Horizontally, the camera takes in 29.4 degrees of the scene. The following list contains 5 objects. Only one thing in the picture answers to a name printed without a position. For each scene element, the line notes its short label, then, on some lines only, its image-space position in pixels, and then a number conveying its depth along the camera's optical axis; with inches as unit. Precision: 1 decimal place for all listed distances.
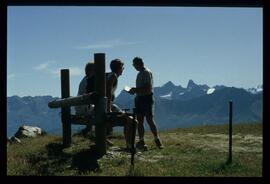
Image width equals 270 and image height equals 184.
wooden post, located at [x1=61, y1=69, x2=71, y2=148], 500.7
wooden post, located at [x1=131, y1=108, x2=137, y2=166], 366.6
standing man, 486.9
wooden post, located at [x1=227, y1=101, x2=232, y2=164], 445.9
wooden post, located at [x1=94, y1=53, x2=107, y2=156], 408.2
